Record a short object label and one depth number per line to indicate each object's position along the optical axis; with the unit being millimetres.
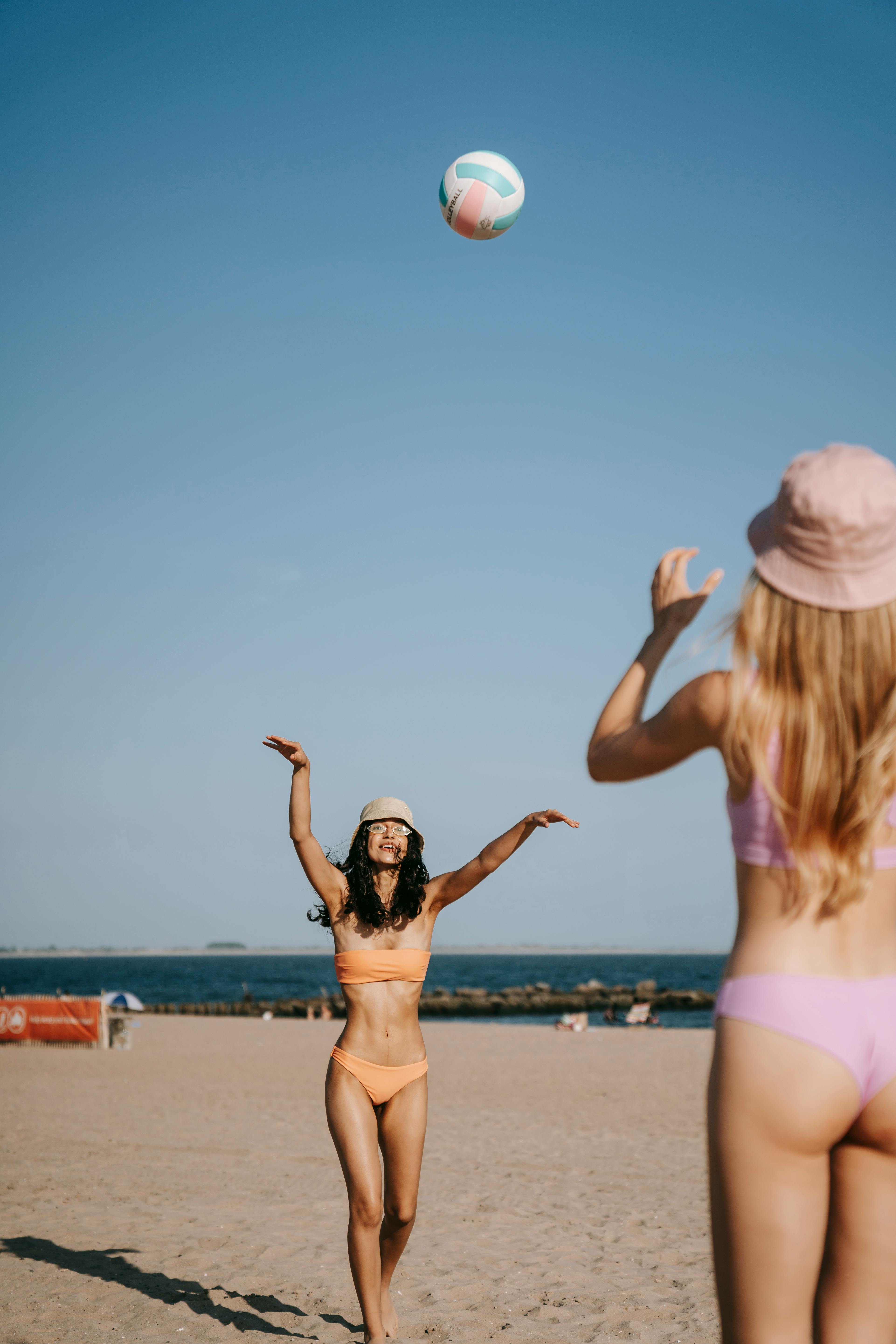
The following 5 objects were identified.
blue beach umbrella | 23906
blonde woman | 1757
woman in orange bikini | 4426
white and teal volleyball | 6781
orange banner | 22484
